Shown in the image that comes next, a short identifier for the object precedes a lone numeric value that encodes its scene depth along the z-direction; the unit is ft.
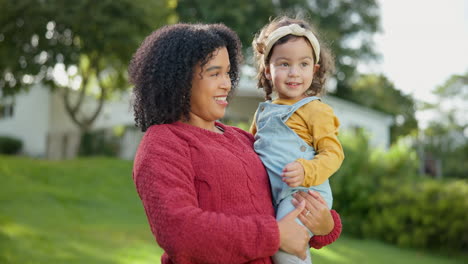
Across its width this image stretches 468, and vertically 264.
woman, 6.60
